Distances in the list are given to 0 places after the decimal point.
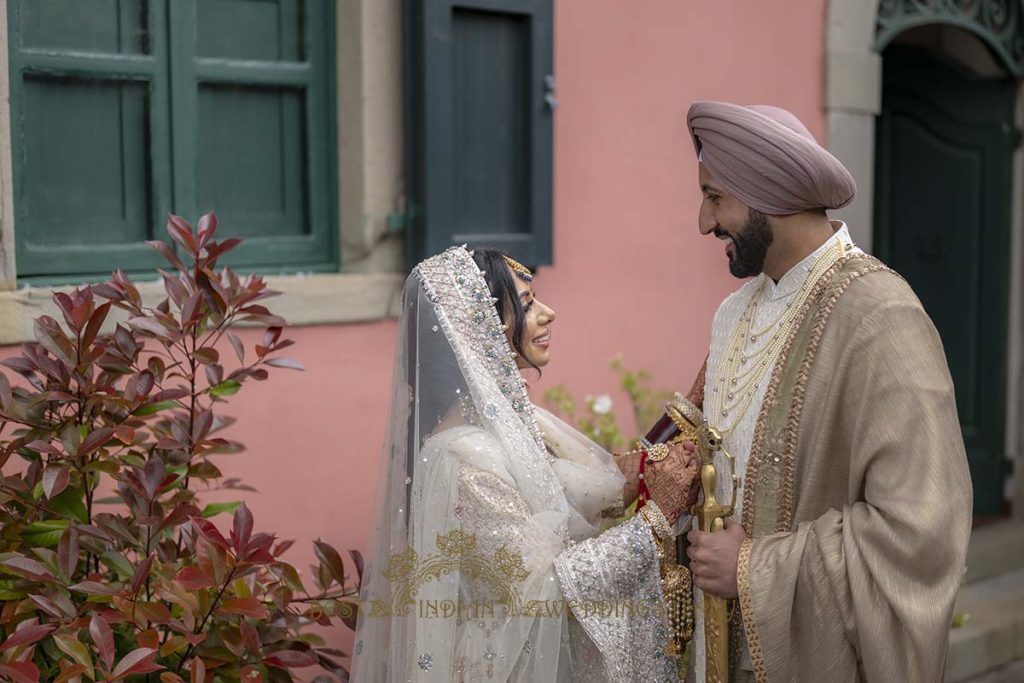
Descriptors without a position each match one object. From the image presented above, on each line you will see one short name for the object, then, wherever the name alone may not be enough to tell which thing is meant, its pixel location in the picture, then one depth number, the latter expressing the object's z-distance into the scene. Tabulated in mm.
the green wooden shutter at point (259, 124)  3900
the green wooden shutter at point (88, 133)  3604
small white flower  4363
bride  2643
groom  2549
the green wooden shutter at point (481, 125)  4152
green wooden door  6574
